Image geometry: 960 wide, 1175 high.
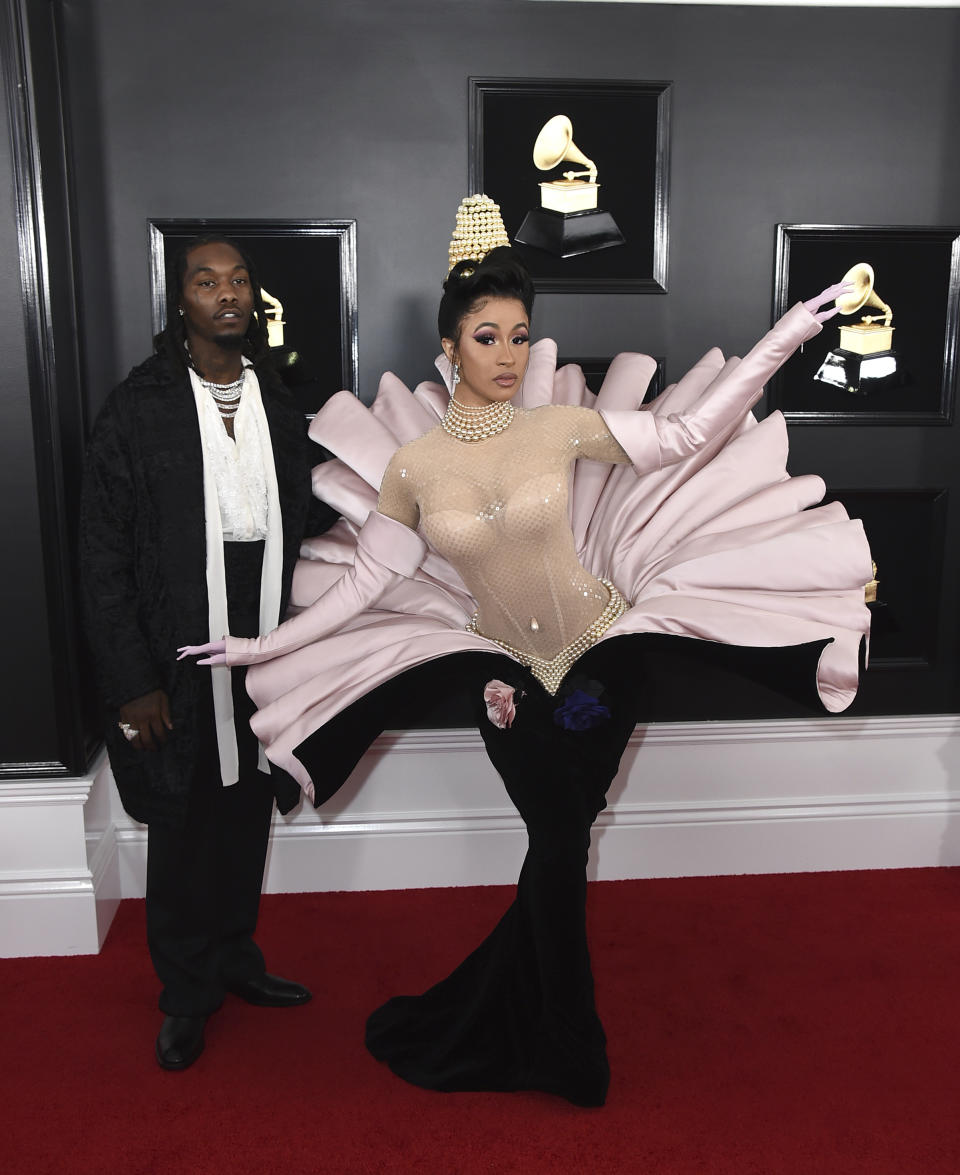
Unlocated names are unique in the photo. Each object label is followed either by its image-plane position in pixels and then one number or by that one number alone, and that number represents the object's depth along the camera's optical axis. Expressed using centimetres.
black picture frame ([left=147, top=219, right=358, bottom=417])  286
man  229
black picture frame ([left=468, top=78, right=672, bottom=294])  288
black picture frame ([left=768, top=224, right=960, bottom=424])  305
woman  207
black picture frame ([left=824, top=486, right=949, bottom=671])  320
